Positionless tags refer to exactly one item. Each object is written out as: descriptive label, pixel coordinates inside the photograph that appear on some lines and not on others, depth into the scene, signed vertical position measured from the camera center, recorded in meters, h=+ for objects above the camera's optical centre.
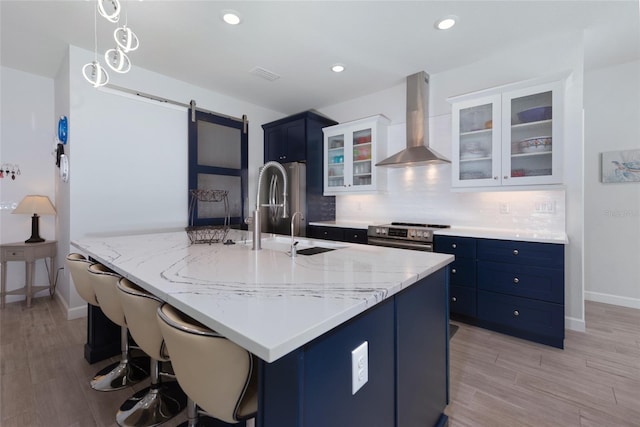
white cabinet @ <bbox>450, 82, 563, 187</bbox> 2.60 +0.73
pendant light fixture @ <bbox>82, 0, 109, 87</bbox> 1.79 +0.90
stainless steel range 3.00 -0.26
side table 3.20 -0.49
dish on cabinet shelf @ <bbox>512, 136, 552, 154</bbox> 2.63 +0.63
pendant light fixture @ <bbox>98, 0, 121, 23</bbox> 1.51 +1.09
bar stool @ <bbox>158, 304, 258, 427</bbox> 0.81 -0.46
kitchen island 0.73 -0.29
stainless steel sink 1.77 -0.24
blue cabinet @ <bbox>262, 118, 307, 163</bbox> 4.21 +1.09
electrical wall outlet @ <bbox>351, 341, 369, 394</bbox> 0.89 -0.49
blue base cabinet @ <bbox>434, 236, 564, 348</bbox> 2.37 -0.66
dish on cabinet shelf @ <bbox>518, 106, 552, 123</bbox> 2.63 +0.90
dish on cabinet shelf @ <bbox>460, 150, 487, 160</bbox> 2.99 +0.60
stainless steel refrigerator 4.19 +0.18
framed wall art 3.13 +0.51
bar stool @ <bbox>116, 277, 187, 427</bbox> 1.17 -0.92
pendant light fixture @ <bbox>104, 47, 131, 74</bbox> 1.72 +0.93
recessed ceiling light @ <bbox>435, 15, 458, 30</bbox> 2.46 +1.65
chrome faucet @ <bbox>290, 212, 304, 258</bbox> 1.62 -0.22
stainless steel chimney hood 3.42 +1.12
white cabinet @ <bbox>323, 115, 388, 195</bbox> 3.83 +0.81
